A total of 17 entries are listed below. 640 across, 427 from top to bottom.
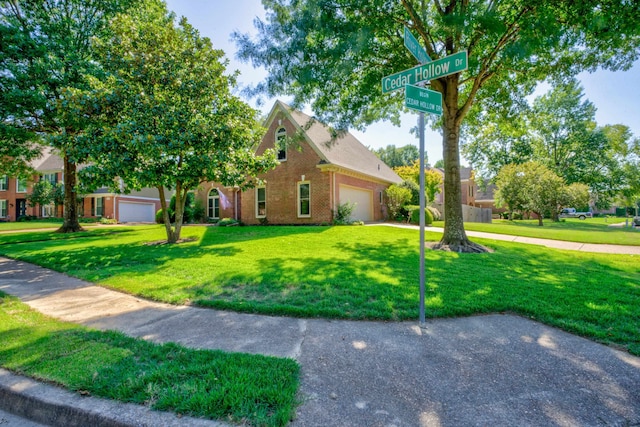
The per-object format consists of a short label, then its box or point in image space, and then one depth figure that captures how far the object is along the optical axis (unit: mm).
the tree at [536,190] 22266
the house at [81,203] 30483
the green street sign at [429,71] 3506
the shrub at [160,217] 23250
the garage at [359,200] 17255
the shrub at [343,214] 15735
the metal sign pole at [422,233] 3582
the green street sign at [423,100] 3393
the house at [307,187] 15999
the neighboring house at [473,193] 40731
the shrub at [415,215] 16812
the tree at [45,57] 11148
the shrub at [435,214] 20538
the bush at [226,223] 18547
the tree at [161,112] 8719
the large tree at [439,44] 6281
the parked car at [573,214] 44266
